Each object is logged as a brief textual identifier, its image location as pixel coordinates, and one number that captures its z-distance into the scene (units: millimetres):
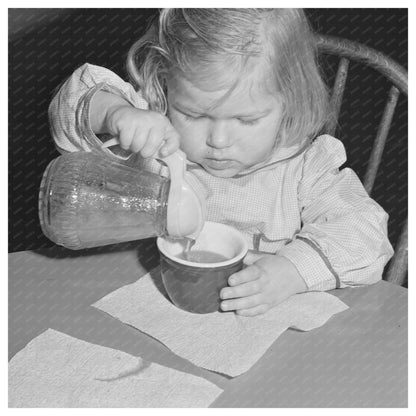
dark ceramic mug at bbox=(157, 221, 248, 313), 792
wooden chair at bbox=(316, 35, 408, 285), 1085
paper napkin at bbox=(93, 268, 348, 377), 754
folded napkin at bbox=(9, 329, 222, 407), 676
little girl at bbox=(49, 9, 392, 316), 896
